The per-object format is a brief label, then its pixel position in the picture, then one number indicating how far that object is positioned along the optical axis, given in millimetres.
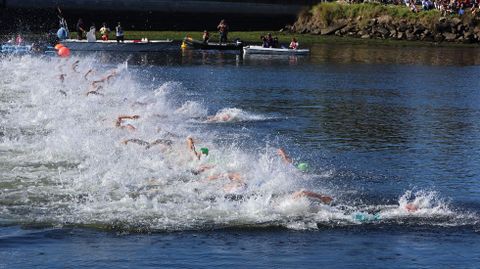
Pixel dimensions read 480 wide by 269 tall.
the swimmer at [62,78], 47838
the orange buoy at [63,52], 71162
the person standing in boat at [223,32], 87750
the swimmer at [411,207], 23547
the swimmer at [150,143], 29720
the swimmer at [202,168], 27159
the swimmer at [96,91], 43612
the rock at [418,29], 101375
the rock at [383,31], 102688
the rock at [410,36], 101125
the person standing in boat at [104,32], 78194
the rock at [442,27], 100125
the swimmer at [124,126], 33406
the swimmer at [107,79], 47331
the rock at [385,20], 103312
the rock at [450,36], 99625
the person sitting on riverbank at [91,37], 75125
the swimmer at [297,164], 28378
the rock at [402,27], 102231
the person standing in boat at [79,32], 78338
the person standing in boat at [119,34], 76938
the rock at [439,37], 100000
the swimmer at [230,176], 25722
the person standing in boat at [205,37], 85638
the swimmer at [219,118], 40125
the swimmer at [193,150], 28164
